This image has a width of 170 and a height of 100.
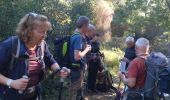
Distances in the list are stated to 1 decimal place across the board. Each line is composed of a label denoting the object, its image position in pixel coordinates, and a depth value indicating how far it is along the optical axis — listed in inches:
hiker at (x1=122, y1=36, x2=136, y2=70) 137.2
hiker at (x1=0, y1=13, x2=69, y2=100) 66.7
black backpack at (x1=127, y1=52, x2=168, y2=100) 89.6
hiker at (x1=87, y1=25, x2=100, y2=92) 170.0
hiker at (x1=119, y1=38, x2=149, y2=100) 90.2
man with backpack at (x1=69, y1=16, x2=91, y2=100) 115.8
